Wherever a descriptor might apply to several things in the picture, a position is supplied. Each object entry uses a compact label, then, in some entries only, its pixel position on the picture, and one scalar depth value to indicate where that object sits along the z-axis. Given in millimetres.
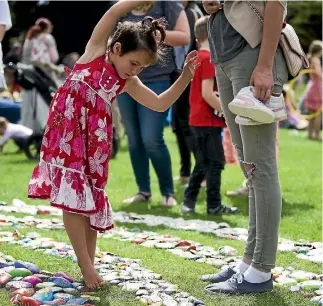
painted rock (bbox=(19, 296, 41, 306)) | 5011
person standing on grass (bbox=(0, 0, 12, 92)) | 6302
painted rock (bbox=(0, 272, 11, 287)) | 5554
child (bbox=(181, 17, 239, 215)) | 9342
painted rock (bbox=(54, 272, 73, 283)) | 5737
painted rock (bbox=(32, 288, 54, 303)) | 5155
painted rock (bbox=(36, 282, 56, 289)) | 5493
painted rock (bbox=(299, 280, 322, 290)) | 5801
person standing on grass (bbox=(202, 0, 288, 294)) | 5261
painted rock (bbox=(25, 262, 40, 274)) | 5900
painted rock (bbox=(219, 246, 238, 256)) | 6948
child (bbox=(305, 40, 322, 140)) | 20844
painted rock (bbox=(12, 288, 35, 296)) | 5227
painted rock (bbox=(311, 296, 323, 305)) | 5394
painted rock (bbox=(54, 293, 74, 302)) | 5252
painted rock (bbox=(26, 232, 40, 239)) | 7416
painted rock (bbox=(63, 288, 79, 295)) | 5443
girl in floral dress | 5616
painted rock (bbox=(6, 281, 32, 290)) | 5440
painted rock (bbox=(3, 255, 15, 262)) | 6285
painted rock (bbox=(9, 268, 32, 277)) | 5753
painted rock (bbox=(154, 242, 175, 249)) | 7218
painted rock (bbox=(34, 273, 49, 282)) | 5710
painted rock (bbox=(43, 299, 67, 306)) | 5102
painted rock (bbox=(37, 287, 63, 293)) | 5381
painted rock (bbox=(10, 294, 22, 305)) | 5058
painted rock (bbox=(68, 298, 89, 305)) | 5141
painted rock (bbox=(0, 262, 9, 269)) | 6038
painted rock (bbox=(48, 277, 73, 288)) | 5592
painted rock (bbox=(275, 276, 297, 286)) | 5889
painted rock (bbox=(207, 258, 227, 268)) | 6540
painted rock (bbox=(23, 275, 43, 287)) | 5571
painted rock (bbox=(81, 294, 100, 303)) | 5270
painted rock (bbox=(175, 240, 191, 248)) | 7272
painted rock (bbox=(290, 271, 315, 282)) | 6074
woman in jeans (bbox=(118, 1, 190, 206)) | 9589
